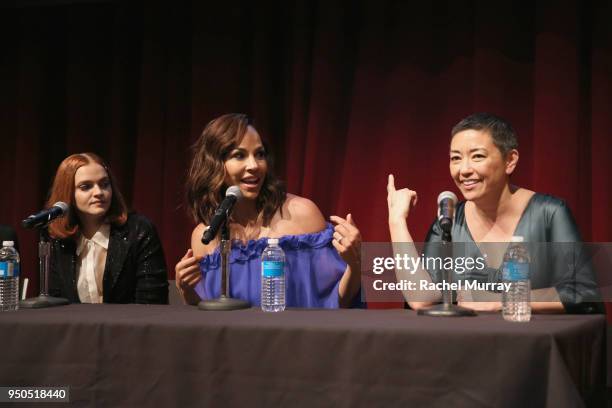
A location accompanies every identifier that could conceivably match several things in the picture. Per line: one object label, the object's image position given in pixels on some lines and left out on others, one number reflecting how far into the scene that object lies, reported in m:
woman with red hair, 2.93
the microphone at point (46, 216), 2.28
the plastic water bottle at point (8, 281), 2.25
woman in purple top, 2.70
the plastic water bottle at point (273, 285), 2.15
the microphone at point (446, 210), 1.90
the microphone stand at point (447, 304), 1.88
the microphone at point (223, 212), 2.06
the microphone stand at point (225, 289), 2.17
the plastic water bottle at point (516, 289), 1.82
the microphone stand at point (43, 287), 2.30
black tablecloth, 1.57
